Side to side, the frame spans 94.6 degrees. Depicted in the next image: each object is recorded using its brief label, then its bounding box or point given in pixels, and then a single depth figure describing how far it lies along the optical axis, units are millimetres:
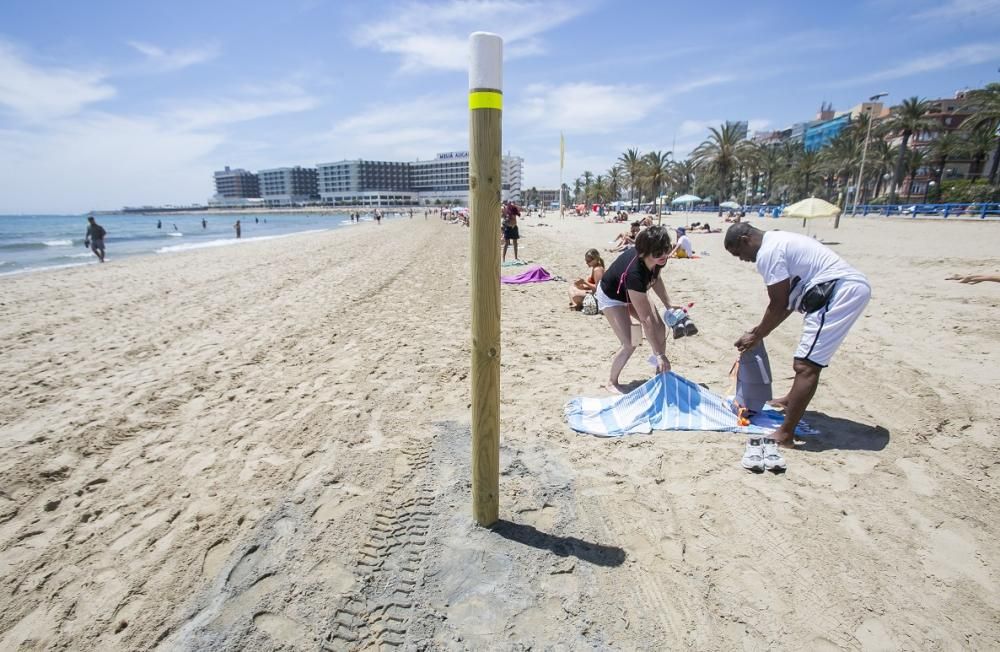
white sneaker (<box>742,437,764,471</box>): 2943
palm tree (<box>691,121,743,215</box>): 41312
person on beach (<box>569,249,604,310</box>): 7100
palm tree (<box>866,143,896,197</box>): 41938
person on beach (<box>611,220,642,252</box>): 11790
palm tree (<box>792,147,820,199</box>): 47219
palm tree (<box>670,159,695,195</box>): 66162
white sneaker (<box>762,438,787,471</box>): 2922
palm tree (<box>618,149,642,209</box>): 53831
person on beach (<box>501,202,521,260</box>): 12095
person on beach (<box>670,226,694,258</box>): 12188
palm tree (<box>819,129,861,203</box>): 42250
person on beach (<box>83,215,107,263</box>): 15875
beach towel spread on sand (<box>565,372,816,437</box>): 3488
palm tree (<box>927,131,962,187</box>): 37875
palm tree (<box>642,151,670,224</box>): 50406
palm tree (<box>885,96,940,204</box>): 37250
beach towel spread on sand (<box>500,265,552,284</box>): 9852
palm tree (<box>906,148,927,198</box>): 41188
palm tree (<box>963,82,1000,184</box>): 31094
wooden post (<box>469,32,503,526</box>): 1936
